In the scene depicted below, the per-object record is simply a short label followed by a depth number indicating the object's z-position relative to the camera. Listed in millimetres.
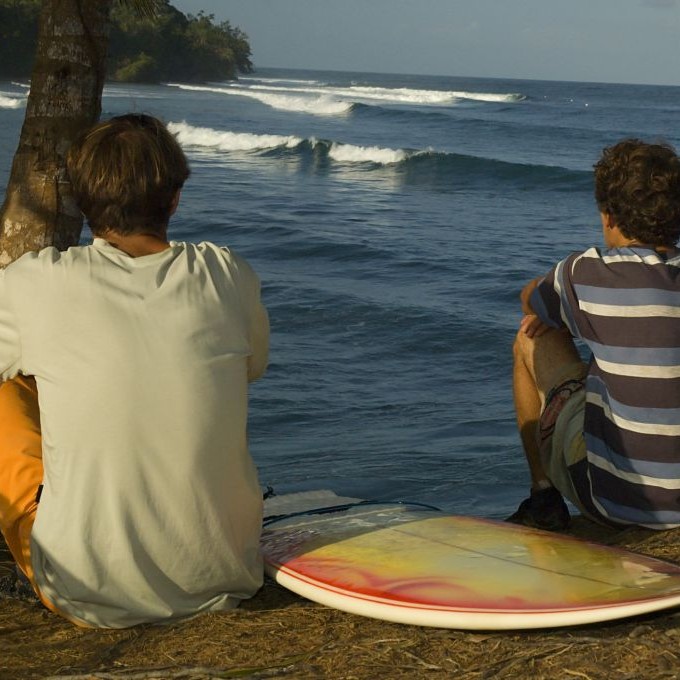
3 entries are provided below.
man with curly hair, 7203
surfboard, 5797
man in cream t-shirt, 5613
